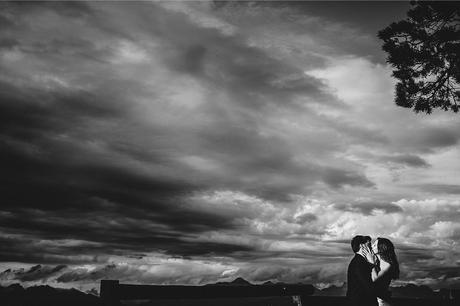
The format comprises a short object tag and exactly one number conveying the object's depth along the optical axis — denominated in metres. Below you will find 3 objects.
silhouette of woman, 4.78
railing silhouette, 3.95
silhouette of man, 4.70
